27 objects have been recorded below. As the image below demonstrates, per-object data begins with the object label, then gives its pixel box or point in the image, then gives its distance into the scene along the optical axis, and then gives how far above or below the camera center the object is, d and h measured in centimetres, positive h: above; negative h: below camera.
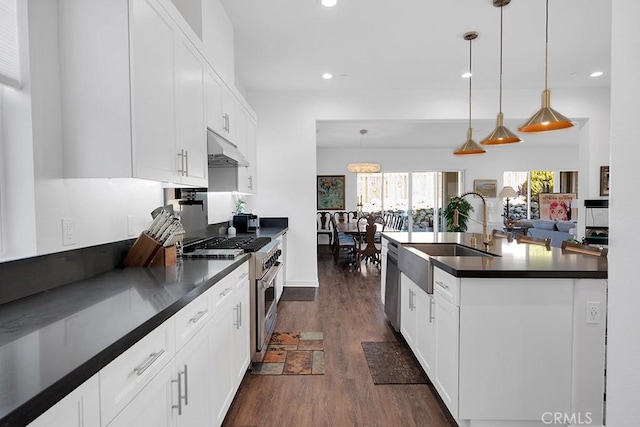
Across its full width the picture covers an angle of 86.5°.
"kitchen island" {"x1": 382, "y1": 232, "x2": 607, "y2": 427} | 173 -73
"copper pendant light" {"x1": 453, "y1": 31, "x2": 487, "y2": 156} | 346 +57
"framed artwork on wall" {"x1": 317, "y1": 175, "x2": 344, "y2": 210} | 923 +31
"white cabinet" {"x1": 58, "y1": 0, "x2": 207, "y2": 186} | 139 +48
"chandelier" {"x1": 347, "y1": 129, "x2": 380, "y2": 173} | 755 +78
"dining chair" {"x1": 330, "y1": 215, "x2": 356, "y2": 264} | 652 -80
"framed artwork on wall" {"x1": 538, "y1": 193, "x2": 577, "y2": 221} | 898 -12
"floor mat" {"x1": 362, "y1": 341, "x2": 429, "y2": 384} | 239 -124
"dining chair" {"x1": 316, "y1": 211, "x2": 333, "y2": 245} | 913 -59
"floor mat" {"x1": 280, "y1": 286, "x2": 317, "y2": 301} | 438 -123
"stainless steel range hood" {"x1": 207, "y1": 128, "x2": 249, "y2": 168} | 235 +36
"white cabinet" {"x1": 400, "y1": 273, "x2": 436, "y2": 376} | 217 -86
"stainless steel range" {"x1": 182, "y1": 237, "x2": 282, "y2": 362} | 227 -52
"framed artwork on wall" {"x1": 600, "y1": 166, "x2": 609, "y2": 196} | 484 +31
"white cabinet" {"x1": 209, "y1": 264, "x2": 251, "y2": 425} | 168 -81
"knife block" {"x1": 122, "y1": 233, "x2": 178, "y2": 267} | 182 -27
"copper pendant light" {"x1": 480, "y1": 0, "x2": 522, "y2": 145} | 295 +57
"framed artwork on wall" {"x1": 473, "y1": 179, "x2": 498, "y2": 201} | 909 +45
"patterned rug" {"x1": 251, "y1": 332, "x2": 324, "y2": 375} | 252 -124
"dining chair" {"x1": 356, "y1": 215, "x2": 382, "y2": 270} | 602 -85
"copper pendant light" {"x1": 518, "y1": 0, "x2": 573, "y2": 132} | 232 +56
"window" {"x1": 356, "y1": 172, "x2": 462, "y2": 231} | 930 +25
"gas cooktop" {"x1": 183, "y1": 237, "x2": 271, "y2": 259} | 214 -33
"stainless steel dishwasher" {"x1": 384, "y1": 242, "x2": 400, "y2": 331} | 304 -81
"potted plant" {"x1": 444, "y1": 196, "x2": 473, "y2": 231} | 863 -24
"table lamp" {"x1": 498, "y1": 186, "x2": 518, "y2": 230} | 868 +24
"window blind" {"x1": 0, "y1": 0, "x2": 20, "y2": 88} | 110 +52
